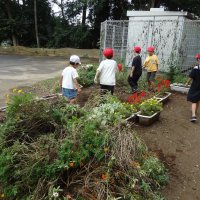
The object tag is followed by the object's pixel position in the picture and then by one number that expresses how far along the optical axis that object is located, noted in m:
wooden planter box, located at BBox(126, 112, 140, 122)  5.24
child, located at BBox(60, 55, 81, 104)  5.27
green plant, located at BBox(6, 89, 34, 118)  3.63
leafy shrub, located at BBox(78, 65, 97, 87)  8.66
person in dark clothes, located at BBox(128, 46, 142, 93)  7.35
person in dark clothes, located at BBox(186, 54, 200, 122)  5.74
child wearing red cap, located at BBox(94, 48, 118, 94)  5.66
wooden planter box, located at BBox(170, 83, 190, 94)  8.19
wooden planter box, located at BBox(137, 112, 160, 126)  5.35
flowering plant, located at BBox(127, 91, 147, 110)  6.08
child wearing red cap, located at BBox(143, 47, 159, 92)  7.98
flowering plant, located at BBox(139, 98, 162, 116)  5.56
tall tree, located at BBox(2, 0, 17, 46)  24.67
